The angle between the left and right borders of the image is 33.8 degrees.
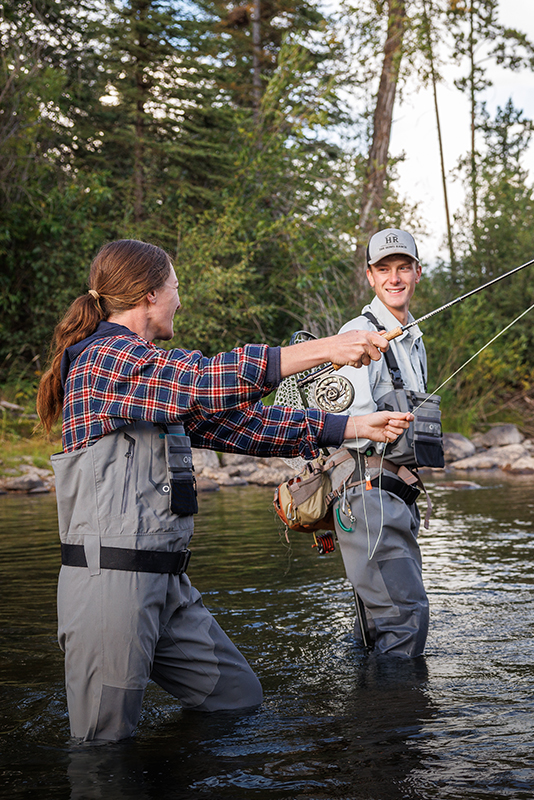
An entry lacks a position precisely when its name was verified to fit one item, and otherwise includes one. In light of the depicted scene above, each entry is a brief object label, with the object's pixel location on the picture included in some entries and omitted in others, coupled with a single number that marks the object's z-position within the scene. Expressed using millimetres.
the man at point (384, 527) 4191
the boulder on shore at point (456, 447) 16878
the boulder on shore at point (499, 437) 18562
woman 2734
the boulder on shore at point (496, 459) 16281
